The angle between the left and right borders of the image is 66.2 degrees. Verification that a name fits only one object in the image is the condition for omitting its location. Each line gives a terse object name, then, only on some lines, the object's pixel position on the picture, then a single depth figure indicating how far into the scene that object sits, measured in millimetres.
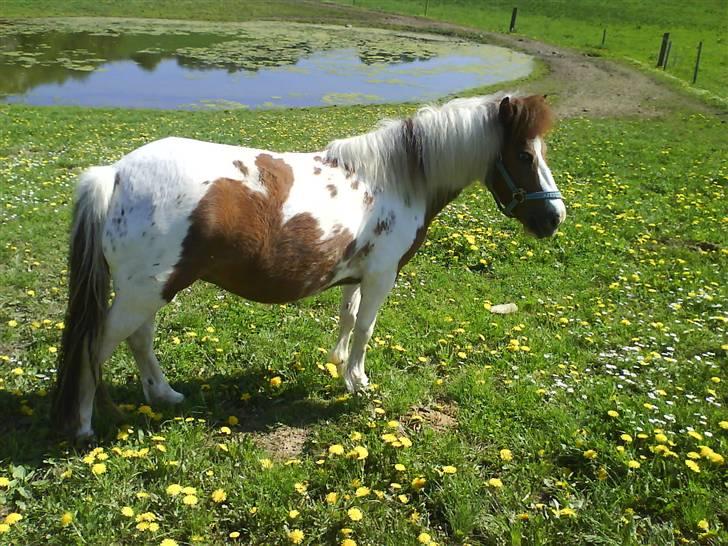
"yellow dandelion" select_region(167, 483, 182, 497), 3316
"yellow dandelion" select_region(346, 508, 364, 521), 3219
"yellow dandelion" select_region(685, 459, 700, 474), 3789
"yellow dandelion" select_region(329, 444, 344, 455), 3825
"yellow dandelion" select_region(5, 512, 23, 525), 3037
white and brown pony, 3504
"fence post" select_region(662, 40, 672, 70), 28008
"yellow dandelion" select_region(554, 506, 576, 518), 3504
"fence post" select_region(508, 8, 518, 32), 39594
